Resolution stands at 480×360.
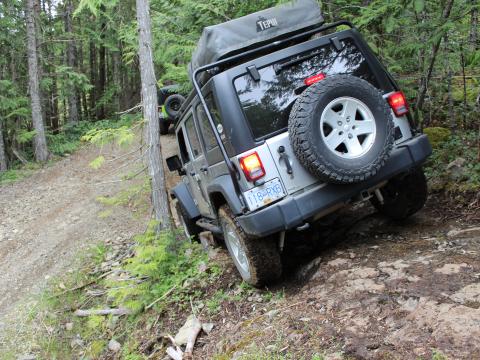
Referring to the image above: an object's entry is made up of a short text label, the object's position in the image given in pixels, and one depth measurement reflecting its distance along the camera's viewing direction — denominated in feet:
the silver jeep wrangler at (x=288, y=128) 13.21
